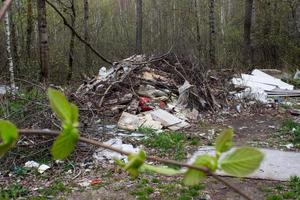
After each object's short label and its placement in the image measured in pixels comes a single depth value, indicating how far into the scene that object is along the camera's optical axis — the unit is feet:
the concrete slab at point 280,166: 18.17
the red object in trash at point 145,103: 27.68
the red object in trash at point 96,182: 17.71
